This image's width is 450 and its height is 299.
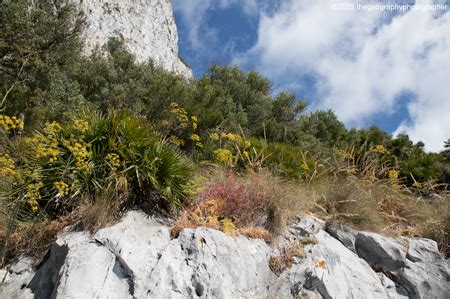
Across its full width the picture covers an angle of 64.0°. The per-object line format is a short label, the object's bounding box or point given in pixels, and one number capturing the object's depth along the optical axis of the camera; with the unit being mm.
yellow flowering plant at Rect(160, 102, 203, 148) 9652
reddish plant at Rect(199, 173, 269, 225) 5305
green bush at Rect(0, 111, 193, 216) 4793
